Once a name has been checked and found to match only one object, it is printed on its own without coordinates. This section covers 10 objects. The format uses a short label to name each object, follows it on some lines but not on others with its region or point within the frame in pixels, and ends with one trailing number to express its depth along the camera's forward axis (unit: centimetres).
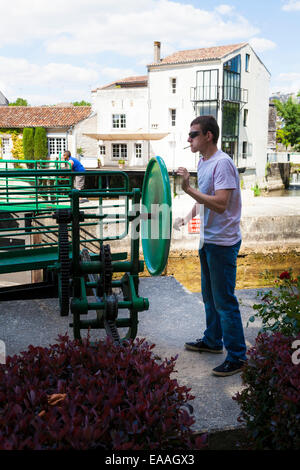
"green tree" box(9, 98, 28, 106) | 13300
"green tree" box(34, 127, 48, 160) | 4844
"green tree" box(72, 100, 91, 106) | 12812
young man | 395
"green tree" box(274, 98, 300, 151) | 6334
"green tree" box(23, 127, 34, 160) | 4888
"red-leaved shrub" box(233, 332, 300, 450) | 237
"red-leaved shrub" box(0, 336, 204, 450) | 184
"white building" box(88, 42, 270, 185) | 4269
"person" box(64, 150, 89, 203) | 1584
